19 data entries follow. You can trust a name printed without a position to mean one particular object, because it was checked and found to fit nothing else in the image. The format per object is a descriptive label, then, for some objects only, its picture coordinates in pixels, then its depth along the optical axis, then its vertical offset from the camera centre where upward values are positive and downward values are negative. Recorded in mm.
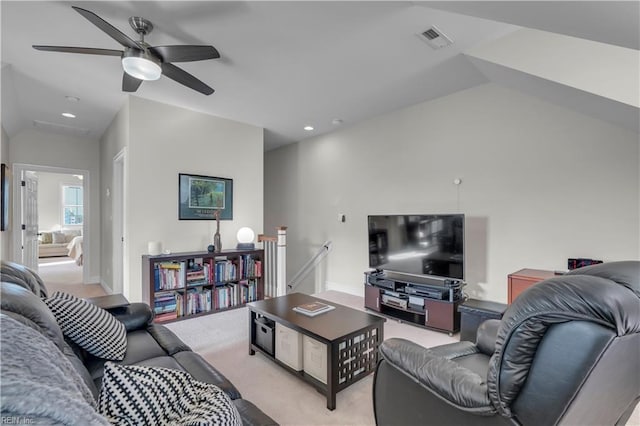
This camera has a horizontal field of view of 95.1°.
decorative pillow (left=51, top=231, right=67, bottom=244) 8375 -581
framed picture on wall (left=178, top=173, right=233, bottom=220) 3904 +271
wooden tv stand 3088 -1036
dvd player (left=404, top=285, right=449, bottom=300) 3135 -860
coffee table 1891 -845
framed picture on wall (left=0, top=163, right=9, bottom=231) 3833 +277
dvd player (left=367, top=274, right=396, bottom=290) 3623 -851
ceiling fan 1980 +1161
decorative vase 3910 -337
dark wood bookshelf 3484 -864
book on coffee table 2312 -762
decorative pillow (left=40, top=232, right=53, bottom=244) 8266 -563
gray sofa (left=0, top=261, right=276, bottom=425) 462 -337
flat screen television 3172 -351
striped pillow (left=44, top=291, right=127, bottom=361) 1520 -591
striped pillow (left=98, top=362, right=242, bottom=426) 816 -548
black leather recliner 837 -459
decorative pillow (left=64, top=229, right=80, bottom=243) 8657 -531
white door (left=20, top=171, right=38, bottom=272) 5057 -43
